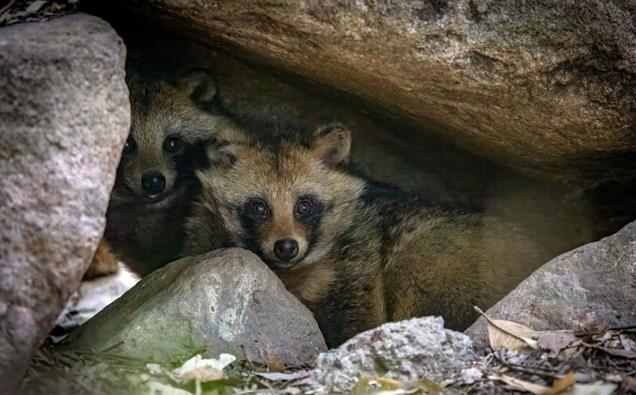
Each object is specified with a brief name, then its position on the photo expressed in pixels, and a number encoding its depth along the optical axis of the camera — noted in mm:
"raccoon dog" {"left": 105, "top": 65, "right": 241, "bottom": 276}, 11758
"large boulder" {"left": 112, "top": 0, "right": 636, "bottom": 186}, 9023
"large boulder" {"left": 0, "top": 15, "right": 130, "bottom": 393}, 6828
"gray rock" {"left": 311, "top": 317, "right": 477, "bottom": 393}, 7828
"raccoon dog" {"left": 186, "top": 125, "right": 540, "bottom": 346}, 10867
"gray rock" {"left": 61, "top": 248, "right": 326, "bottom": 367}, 8672
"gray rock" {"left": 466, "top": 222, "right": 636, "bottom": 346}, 8734
